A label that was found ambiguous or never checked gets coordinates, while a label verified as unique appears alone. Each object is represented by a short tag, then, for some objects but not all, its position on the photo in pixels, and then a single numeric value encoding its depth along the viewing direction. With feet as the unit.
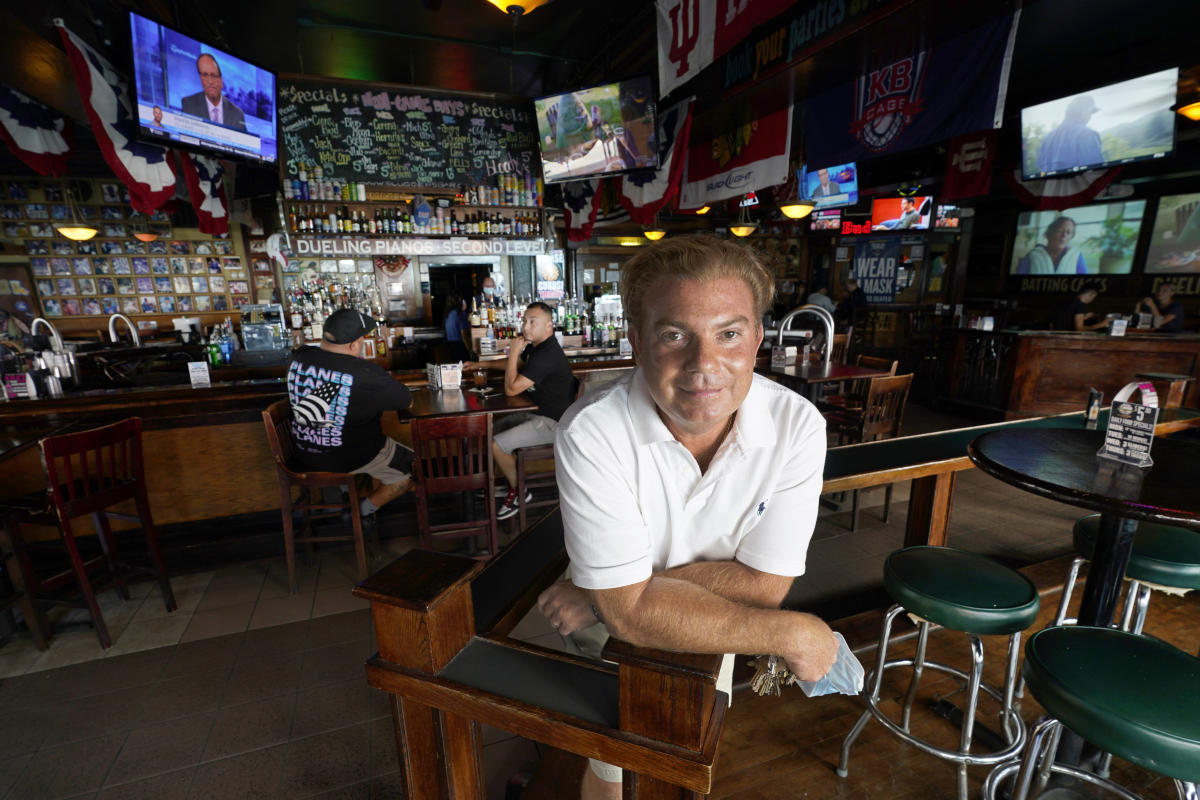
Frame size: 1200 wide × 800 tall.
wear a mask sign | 38.47
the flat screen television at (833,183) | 26.22
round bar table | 4.44
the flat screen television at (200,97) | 11.82
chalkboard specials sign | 18.26
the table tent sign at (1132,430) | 5.24
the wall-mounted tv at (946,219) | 35.04
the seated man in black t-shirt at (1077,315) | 23.08
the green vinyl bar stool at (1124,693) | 3.38
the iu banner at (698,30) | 10.13
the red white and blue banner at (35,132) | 13.15
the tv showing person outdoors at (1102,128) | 14.80
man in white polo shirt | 3.43
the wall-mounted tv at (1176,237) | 26.94
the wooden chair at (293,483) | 9.79
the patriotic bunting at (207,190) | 16.12
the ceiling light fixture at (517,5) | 9.80
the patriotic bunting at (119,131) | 11.36
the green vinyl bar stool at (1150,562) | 5.49
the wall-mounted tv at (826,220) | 38.19
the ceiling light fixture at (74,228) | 23.32
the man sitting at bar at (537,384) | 11.86
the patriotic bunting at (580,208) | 23.83
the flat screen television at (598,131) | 17.21
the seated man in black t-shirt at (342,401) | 9.72
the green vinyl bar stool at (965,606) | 4.71
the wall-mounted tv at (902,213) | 35.96
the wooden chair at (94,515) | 7.84
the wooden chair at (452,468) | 9.43
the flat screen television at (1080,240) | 29.66
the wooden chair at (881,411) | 12.84
